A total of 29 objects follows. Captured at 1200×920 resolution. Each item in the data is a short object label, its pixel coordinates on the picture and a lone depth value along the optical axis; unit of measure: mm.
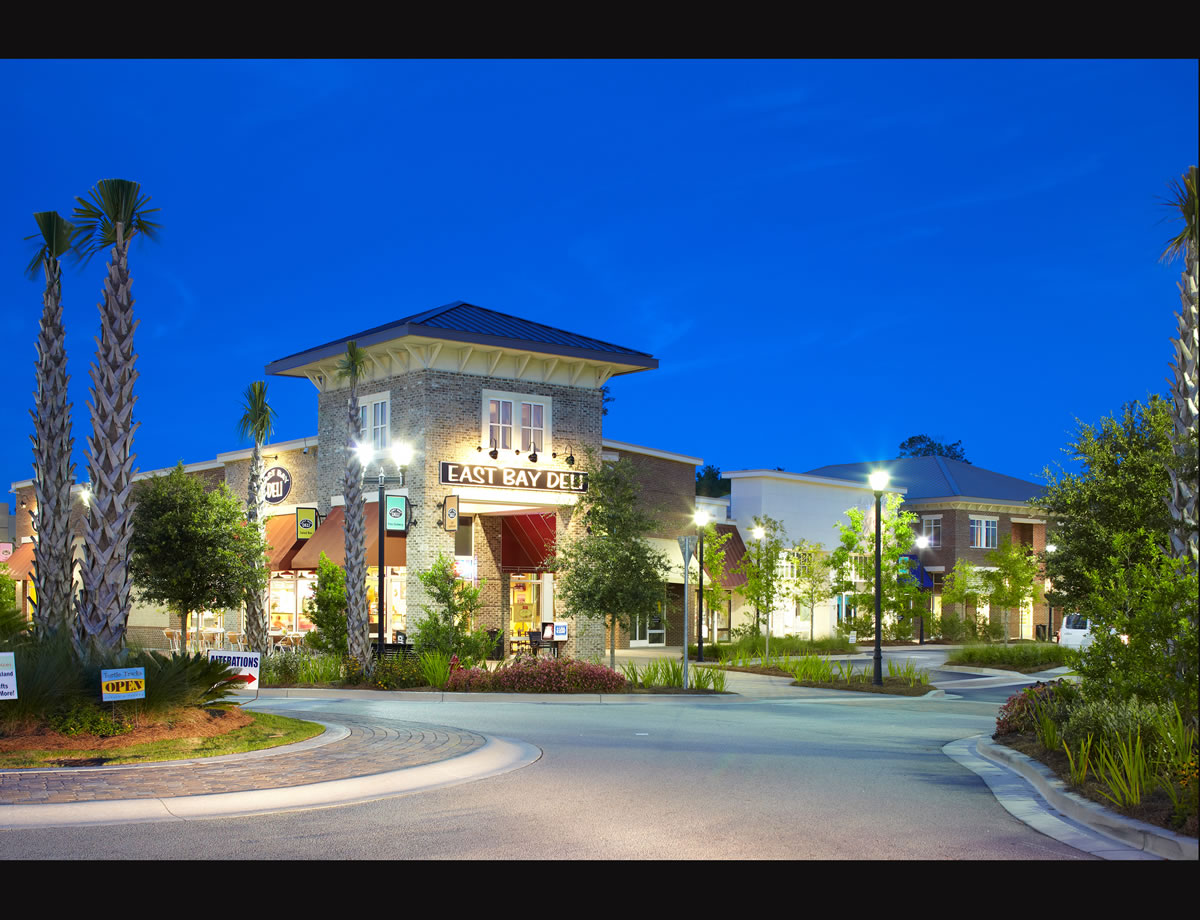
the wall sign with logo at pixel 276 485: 40281
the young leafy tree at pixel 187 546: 29750
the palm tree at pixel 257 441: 32438
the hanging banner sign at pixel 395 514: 29391
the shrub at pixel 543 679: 23844
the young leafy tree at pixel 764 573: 42312
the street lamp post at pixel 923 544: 61881
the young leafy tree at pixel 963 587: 56469
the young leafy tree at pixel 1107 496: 24406
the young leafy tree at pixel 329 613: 27844
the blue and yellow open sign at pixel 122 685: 13250
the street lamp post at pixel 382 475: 25484
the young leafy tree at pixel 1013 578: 55906
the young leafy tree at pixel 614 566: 27188
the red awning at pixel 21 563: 52125
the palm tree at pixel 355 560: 25406
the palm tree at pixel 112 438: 15047
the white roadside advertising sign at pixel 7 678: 12938
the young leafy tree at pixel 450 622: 26531
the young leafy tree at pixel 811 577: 46000
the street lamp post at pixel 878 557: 28469
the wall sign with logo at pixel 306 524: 35750
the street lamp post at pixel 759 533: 48000
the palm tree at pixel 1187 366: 13195
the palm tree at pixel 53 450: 17406
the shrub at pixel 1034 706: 14516
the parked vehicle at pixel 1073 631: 39497
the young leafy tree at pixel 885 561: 43938
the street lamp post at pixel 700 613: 39416
